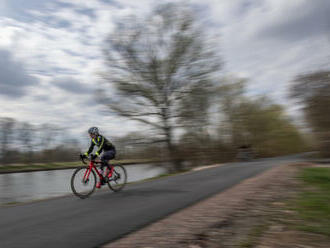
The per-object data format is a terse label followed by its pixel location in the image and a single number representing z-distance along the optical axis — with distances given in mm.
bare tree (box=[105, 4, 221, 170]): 20891
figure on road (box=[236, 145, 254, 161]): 25844
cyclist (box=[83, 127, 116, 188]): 7852
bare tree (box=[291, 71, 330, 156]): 16906
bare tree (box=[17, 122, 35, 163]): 65575
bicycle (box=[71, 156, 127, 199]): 7655
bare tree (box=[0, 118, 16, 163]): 61650
